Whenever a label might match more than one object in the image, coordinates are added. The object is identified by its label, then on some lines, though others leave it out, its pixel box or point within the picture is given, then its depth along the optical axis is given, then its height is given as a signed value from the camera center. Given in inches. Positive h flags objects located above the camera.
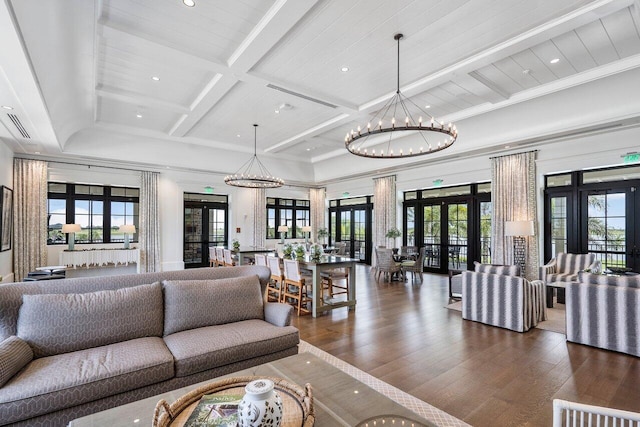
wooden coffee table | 65.2 -41.9
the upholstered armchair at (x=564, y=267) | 243.9 -40.7
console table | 329.1 -42.0
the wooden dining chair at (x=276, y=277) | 237.5 -44.6
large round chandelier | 183.6 +86.9
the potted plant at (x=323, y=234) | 522.3 -27.3
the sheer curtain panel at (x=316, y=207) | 546.6 +17.5
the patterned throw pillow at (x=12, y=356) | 79.3 -36.6
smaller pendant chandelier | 337.7 +41.3
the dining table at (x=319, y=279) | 211.6 -42.3
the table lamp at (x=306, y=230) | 481.4 -19.1
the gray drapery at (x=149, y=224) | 385.4 -7.6
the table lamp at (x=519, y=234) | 271.3 -14.9
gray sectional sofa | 81.2 -40.7
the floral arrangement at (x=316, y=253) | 231.6 -26.1
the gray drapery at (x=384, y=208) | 428.1 +12.7
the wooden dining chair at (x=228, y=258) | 334.0 -43.1
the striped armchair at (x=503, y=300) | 179.3 -49.3
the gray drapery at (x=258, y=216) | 475.2 +2.1
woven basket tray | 62.0 -39.2
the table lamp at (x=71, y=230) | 315.6 -11.9
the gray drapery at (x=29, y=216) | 309.7 +2.1
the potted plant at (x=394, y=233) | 410.0 -20.8
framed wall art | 262.1 -0.7
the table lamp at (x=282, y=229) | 441.7 -16.1
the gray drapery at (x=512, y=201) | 293.0 +15.2
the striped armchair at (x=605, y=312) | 147.8 -46.1
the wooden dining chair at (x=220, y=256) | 356.8 -43.7
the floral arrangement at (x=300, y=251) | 244.3 -25.9
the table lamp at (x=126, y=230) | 360.8 -13.8
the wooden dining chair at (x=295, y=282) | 217.3 -44.7
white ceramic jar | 54.4 -32.6
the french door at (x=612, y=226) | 248.4 -7.7
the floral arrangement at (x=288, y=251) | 257.8 -27.0
